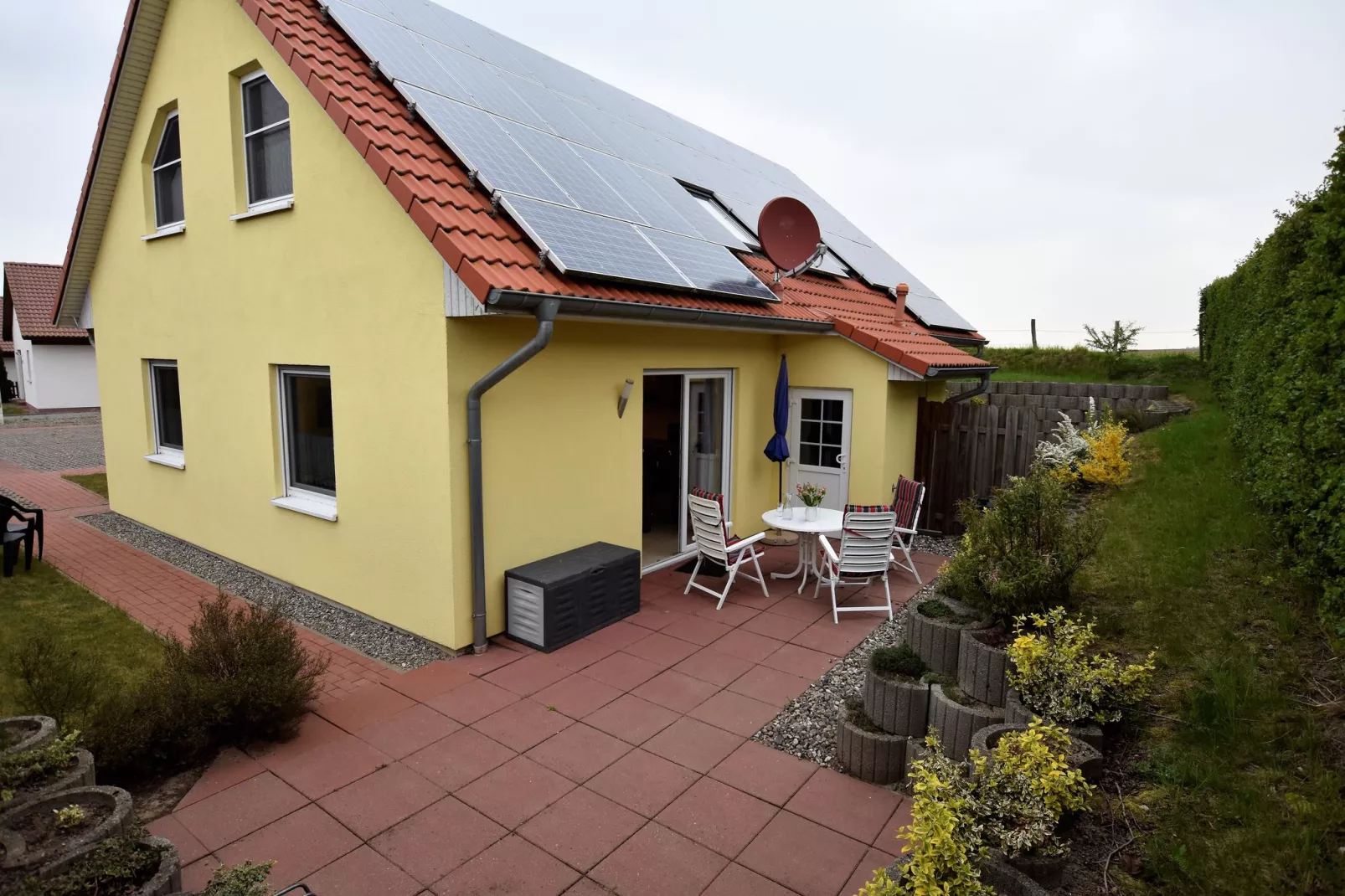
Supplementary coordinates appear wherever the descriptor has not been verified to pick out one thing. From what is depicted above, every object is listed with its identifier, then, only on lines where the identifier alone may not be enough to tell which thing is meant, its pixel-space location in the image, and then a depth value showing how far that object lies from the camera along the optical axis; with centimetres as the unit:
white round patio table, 768
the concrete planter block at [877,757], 429
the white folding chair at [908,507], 846
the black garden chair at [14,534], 826
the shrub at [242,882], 269
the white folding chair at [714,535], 734
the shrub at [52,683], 423
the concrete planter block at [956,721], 405
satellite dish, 912
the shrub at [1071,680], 377
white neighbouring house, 2741
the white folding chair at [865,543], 712
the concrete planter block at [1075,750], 337
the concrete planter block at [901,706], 439
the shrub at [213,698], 422
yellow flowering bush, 913
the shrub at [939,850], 261
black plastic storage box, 619
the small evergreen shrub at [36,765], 330
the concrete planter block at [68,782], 320
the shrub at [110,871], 270
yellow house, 596
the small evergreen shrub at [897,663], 456
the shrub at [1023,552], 473
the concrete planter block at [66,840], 283
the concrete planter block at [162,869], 279
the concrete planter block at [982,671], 433
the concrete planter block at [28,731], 362
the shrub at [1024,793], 283
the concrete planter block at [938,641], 486
